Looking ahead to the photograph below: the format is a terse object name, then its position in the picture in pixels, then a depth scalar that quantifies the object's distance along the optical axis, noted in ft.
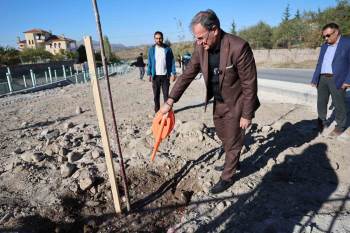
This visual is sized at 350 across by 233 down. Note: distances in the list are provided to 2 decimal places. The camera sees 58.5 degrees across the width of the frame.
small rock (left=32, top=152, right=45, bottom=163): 13.84
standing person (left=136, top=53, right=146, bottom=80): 62.18
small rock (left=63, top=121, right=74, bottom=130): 19.97
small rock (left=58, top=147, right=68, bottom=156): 14.43
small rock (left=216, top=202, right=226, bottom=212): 9.85
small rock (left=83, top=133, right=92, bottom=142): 16.59
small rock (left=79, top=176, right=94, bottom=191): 11.40
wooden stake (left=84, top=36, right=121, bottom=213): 8.08
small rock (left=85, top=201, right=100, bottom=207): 10.79
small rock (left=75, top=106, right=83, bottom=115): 26.34
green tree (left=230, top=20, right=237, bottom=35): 184.06
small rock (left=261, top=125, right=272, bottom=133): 16.81
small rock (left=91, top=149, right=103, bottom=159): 13.85
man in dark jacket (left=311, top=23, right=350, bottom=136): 14.25
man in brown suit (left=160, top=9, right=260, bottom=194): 9.12
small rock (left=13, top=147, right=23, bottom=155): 15.50
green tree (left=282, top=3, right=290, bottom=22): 191.52
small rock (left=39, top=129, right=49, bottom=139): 18.38
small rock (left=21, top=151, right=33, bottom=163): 13.96
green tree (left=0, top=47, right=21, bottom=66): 109.60
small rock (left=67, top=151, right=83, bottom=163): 13.70
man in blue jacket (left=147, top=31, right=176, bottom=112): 20.17
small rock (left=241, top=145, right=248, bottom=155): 13.98
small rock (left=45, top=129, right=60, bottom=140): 17.66
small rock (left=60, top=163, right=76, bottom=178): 12.29
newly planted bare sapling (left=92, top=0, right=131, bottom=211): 8.03
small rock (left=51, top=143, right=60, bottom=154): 14.92
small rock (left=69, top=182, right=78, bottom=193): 11.32
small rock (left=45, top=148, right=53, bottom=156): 14.82
